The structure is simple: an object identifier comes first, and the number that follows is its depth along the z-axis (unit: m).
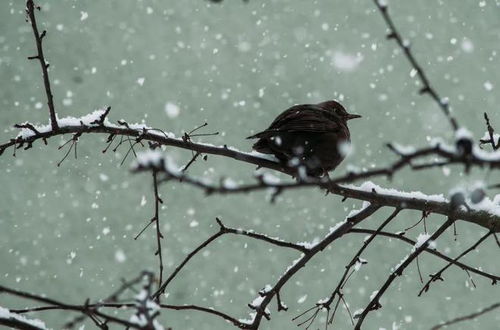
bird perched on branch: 7.29
